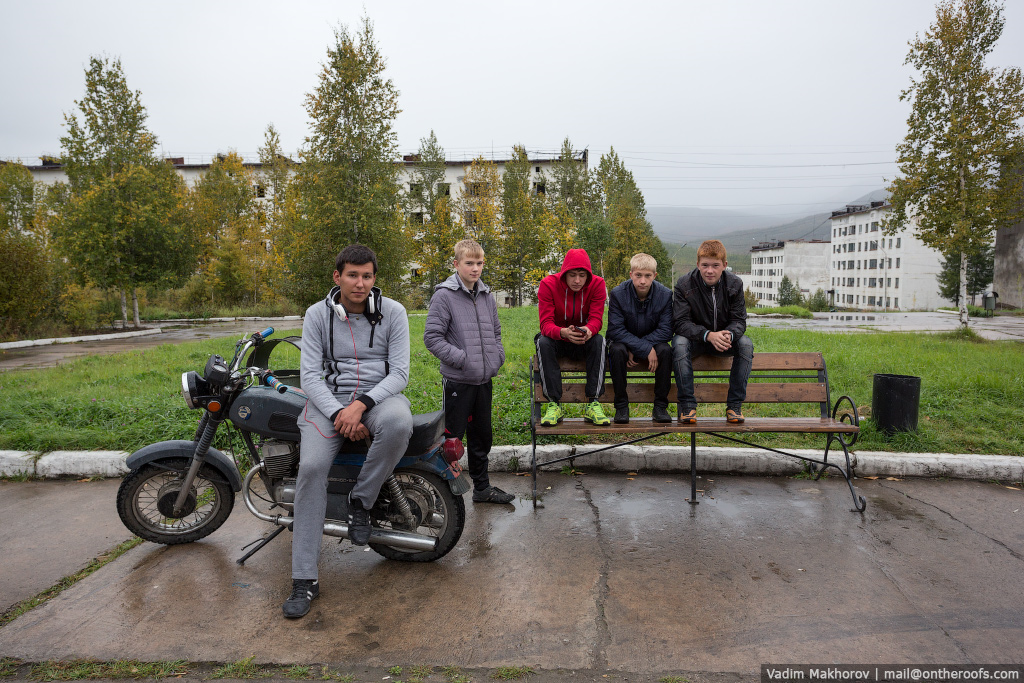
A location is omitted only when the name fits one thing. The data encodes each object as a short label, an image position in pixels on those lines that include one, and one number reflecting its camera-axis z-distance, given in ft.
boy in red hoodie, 16.29
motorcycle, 11.91
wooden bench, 15.83
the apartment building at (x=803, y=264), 370.12
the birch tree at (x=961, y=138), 51.08
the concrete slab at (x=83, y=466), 17.95
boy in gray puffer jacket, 14.55
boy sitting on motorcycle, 11.01
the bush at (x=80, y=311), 70.54
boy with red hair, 16.46
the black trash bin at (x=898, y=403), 19.15
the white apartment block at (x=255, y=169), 194.39
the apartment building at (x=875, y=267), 272.51
